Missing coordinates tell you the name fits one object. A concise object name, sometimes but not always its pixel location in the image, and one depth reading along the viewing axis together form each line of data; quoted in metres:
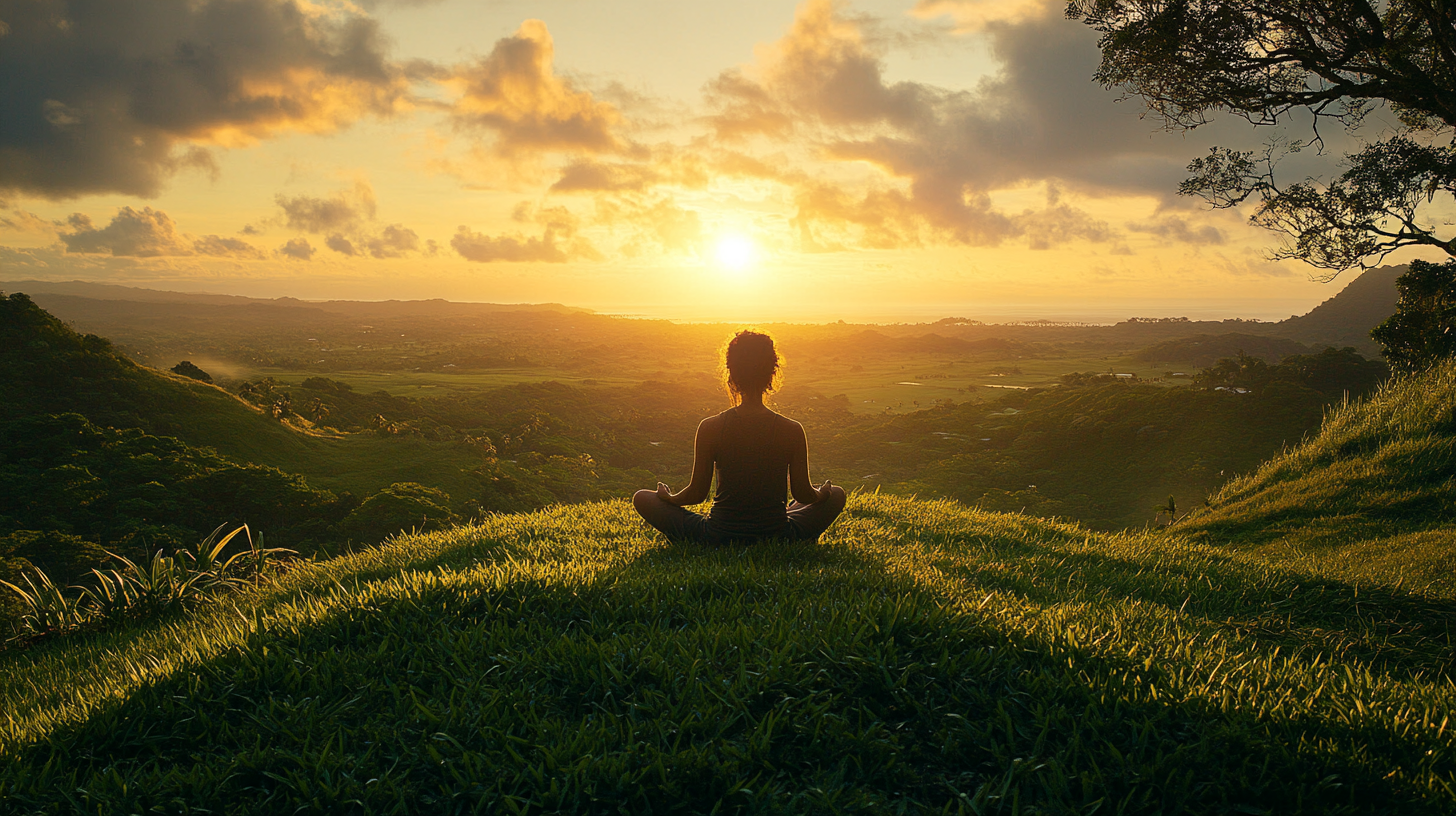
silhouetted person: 5.93
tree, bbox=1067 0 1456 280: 10.40
